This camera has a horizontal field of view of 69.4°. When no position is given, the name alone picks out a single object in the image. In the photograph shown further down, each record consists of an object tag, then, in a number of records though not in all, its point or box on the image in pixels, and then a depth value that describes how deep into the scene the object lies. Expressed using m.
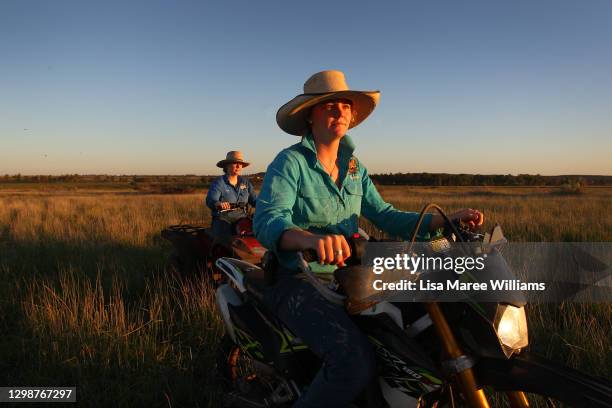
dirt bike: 1.68
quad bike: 5.96
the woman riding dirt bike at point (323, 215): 2.09
